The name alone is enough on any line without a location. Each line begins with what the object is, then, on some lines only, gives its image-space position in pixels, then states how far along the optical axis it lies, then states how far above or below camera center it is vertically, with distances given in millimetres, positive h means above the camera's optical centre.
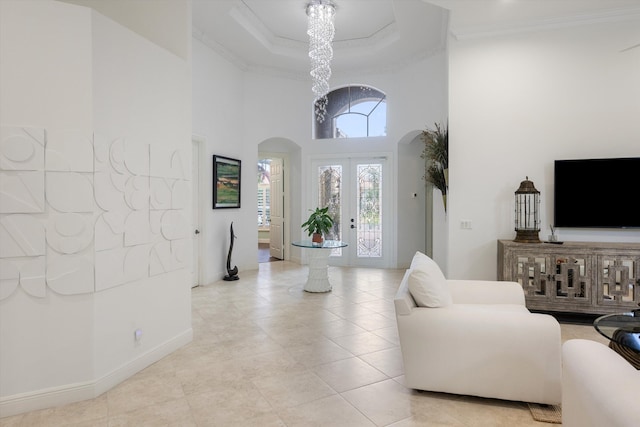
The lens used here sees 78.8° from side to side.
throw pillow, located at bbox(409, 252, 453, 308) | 2596 -541
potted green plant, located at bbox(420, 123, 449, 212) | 5105 +693
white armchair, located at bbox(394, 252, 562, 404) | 2379 -878
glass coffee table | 2025 -699
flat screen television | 4199 +165
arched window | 7570 +1874
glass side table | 5629 -866
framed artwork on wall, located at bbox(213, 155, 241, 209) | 6188 +447
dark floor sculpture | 6340 -1005
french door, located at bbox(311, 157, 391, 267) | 7617 +93
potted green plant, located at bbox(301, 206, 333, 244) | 5562 -217
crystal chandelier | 5438 +2587
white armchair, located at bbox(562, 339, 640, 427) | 1383 -705
